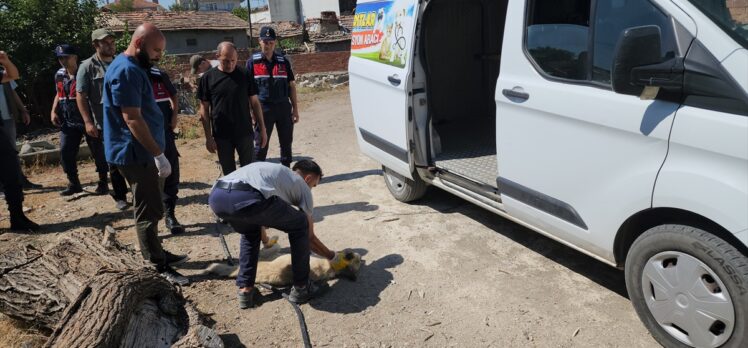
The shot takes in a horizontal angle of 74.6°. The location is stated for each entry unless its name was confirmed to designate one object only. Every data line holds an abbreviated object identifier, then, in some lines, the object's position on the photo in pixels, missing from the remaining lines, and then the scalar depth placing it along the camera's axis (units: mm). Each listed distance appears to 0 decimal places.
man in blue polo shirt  3254
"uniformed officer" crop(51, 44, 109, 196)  5809
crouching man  3061
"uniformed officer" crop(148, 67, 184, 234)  4855
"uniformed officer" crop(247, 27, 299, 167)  5645
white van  2193
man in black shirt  4738
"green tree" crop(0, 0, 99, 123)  10977
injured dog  3660
